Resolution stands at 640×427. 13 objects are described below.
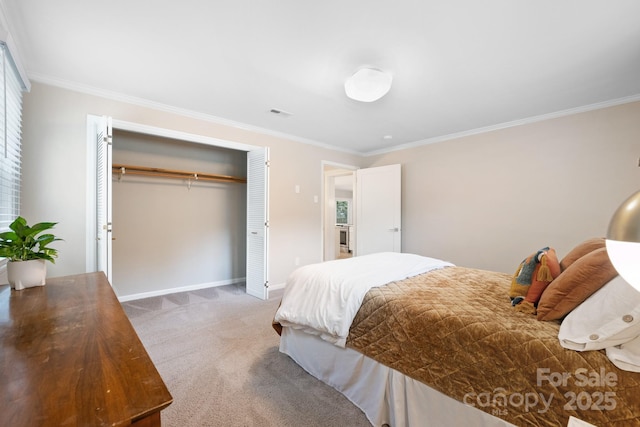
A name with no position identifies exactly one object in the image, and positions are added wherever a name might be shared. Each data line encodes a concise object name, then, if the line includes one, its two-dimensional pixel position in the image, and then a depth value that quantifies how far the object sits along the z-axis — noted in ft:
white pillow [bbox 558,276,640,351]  3.13
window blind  6.11
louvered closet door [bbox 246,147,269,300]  12.25
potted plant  4.52
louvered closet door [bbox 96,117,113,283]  7.76
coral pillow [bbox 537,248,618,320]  3.77
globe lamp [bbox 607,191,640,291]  1.75
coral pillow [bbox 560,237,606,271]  4.81
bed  3.21
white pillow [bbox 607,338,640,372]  3.05
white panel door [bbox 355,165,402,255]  15.37
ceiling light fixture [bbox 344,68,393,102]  7.36
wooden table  1.79
